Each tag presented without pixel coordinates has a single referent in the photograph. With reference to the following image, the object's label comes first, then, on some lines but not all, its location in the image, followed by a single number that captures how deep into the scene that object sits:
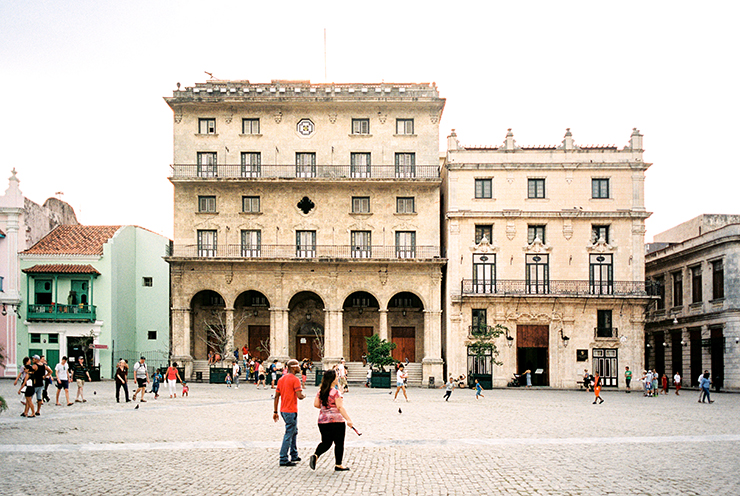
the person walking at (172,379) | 31.39
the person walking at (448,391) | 31.86
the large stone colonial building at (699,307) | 42.72
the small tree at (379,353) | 42.53
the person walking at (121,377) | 26.69
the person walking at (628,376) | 43.00
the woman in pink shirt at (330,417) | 12.12
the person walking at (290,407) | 12.88
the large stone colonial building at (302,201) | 47.56
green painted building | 46.97
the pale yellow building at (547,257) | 46.34
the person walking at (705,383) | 32.22
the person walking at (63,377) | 25.67
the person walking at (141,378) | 28.23
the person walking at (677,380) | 41.69
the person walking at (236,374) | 39.19
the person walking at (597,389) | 31.80
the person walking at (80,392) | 26.91
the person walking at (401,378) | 30.95
